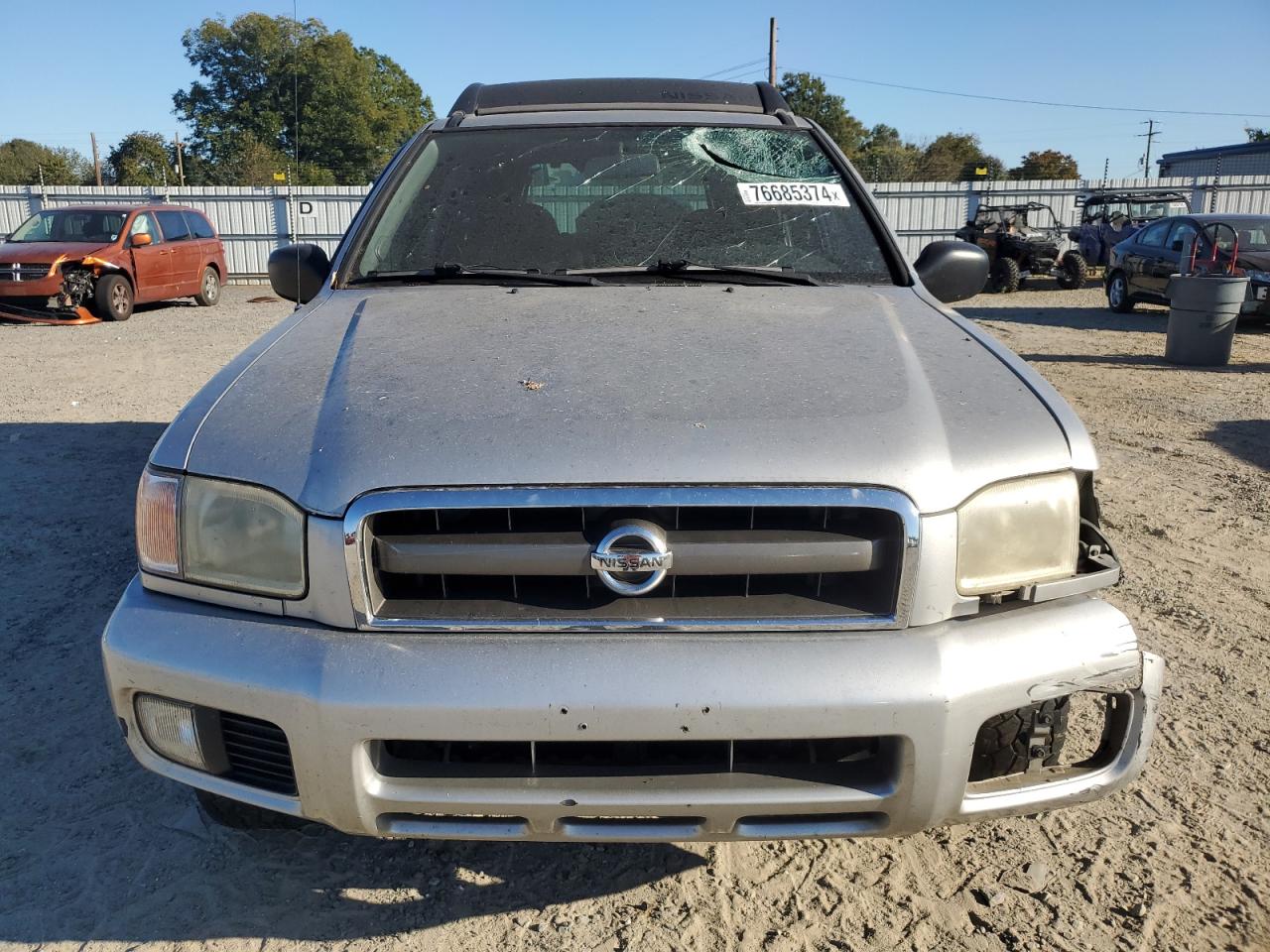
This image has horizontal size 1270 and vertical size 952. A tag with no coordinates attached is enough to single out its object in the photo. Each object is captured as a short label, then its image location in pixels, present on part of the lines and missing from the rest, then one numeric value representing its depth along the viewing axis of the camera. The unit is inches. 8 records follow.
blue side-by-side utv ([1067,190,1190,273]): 753.0
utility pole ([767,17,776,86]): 1345.4
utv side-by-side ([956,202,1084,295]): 753.6
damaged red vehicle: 504.4
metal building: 1548.1
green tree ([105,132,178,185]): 1958.7
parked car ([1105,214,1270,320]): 469.4
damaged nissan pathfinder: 68.1
